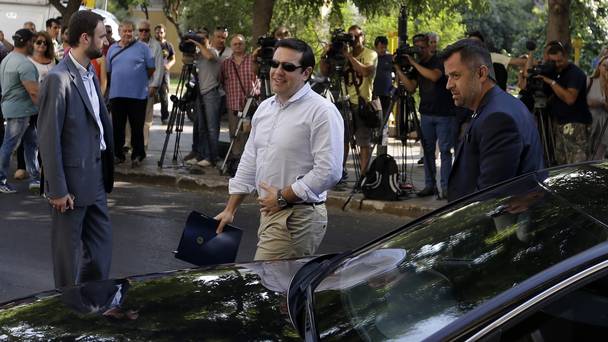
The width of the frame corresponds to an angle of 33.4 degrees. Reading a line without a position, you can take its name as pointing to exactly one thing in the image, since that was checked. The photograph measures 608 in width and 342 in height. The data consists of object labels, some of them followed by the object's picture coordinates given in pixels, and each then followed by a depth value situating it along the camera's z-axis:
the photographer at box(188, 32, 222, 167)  12.65
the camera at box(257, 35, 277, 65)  11.09
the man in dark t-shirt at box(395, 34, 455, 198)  10.83
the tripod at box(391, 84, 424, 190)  11.27
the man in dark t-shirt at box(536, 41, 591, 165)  10.39
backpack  10.78
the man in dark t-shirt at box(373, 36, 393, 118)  12.89
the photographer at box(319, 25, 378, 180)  12.02
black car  2.80
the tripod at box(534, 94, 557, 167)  10.58
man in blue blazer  4.52
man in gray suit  5.59
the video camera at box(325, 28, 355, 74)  11.57
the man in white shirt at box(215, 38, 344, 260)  5.09
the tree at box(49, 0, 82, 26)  15.55
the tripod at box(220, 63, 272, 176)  11.55
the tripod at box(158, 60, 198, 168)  12.72
